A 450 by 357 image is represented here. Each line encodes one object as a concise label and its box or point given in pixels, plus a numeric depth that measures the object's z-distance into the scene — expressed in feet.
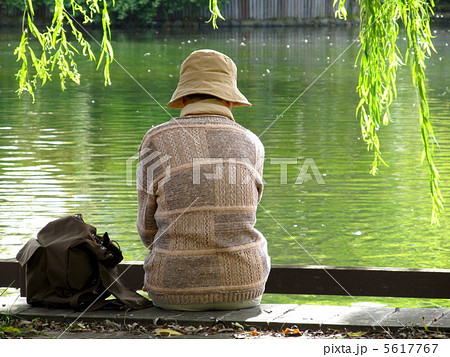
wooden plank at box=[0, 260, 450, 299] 23.16
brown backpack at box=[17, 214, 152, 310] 21.70
